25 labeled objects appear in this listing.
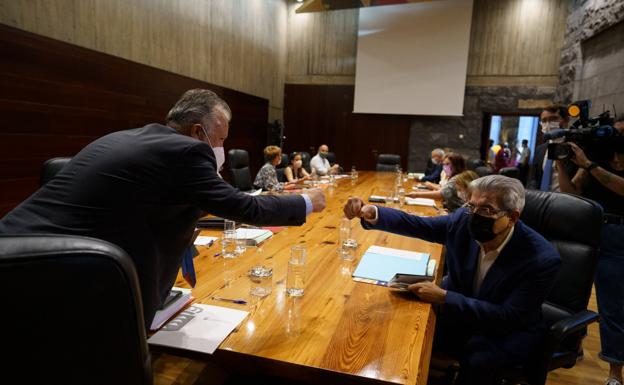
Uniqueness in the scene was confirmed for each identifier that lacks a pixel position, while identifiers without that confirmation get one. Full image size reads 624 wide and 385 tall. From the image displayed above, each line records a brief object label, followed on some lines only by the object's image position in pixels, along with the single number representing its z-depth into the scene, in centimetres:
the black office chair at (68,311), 55
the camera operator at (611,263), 221
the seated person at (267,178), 448
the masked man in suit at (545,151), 304
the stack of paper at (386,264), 164
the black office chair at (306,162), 741
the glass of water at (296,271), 146
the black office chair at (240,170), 451
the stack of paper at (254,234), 206
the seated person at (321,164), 653
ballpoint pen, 134
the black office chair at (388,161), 796
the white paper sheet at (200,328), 107
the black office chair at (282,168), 589
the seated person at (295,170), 567
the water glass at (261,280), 142
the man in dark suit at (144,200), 103
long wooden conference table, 100
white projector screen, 827
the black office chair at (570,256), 164
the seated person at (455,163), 412
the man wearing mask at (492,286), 144
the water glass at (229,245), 185
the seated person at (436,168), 578
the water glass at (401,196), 364
